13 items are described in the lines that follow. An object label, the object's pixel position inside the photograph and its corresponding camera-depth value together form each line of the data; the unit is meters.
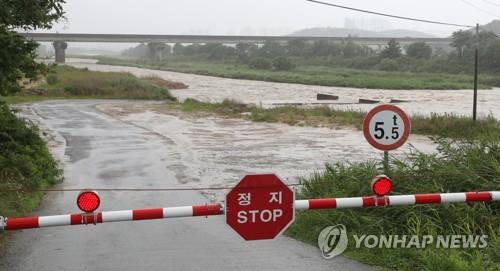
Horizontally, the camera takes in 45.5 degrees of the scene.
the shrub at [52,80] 53.74
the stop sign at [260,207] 5.50
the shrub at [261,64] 113.25
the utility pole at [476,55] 23.75
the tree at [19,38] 9.59
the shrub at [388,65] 106.88
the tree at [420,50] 112.81
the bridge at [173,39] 114.12
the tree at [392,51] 114.56
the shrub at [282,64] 109.81
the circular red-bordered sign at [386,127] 7.08
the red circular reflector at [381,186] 5.89
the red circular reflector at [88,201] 5.27
